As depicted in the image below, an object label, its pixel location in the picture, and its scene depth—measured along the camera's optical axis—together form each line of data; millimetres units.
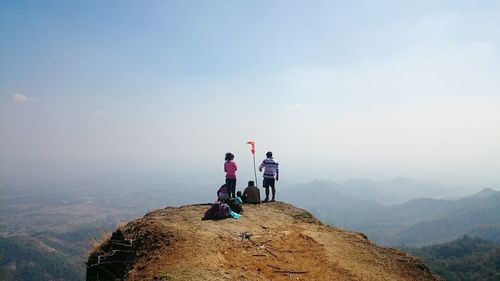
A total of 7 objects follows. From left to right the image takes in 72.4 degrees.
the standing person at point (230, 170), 18219
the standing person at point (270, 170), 19297
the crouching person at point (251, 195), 18422
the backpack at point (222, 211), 14023
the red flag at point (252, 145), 20688
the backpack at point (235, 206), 15087
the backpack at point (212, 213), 13969
